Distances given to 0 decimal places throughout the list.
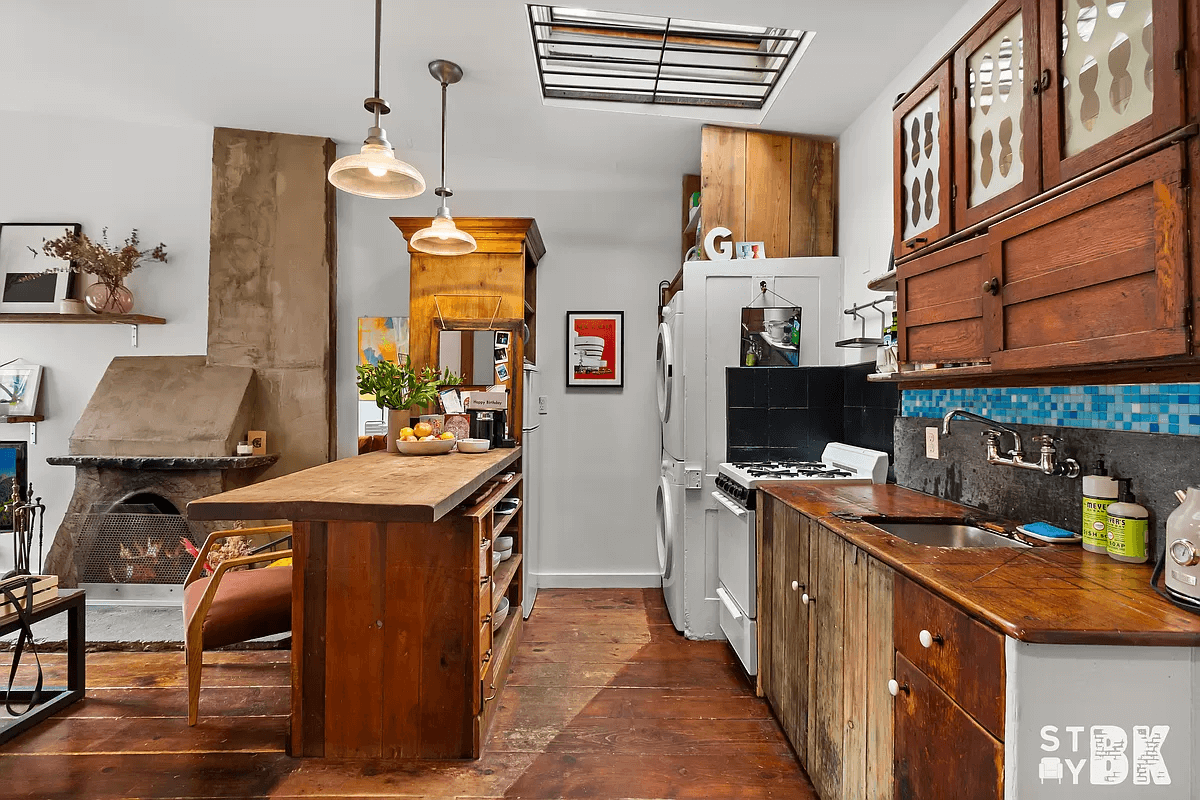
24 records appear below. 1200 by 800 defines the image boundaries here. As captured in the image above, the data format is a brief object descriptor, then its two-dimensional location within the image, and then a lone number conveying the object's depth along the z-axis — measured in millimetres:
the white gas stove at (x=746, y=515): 2635
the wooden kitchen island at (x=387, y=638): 2129
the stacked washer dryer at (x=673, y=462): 3236
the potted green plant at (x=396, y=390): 3029
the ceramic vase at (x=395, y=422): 3117
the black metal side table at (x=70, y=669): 2430
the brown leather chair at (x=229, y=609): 2227
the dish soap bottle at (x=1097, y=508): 1454
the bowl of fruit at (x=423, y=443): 2998
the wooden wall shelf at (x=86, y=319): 3771
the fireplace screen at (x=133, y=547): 3727
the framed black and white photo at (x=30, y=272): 3873
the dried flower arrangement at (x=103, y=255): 3752
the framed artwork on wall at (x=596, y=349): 4098
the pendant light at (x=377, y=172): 2127
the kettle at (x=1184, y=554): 1076
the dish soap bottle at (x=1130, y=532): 1386
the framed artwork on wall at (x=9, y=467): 3967
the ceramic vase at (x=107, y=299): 3750
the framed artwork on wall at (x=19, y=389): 3928
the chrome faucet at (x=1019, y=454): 1648
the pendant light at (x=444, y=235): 2848
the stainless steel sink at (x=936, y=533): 1878
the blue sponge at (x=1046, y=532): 1574
